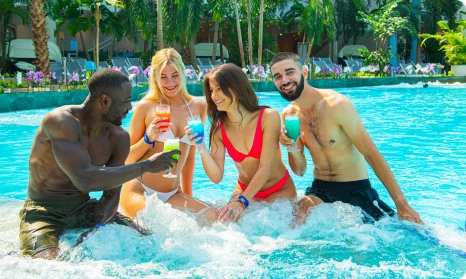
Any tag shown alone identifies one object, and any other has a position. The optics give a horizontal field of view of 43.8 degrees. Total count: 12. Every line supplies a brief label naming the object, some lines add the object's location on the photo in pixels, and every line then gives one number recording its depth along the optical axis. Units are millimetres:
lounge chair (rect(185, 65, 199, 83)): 20877
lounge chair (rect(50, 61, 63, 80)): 19881
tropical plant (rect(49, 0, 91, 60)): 24297
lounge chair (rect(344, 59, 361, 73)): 28697
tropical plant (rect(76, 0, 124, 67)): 20344
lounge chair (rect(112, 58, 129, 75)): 22891
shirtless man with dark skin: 3293
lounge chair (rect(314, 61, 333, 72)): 28375
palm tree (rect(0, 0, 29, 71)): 22716
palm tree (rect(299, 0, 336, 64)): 27625
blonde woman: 4434
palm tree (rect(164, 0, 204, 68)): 23109
